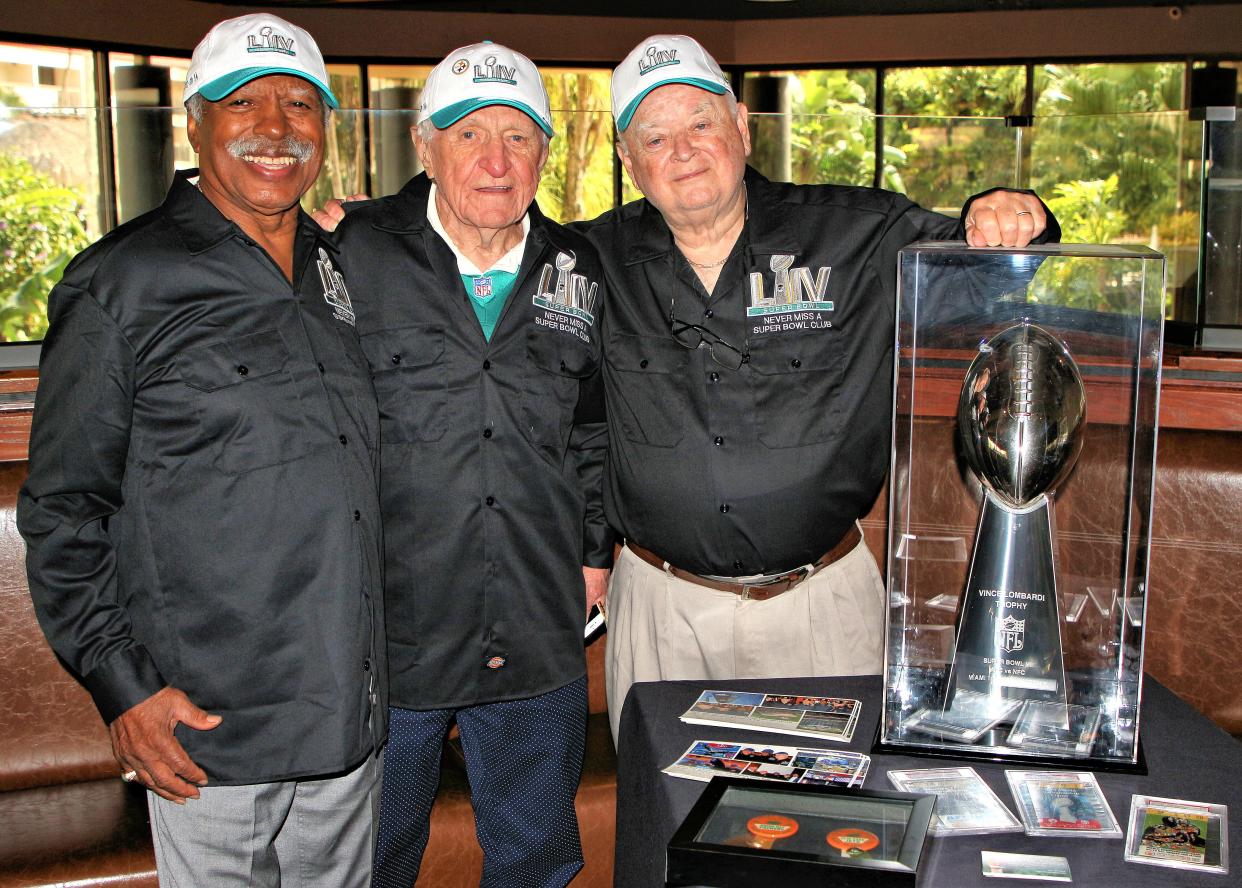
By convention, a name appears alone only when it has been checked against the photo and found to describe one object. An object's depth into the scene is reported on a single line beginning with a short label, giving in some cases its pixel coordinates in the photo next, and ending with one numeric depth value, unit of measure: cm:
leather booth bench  222
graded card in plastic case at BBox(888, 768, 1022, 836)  131
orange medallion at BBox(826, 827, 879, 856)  115
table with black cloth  123
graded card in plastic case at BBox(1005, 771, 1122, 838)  130
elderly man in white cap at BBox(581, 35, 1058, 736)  203
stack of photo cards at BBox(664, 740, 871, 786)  141
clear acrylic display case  149
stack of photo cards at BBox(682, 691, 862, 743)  157
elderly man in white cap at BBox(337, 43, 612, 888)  194
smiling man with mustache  154
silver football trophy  150
